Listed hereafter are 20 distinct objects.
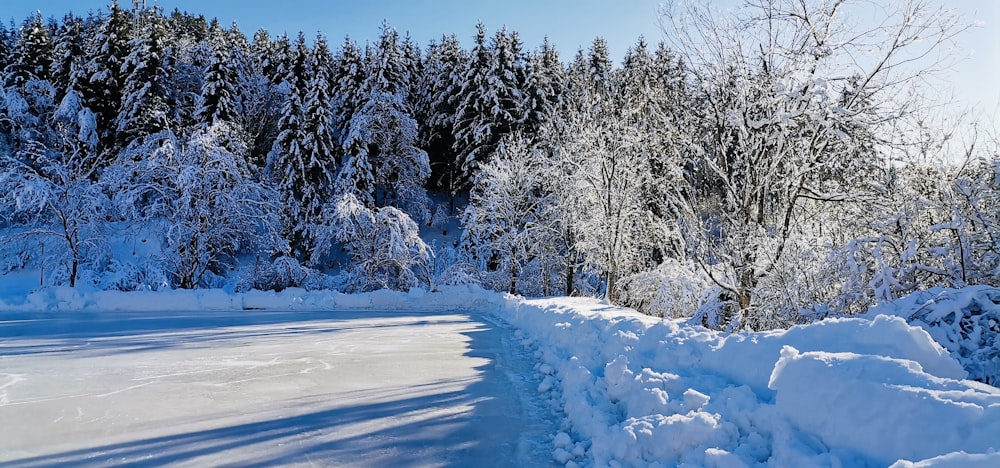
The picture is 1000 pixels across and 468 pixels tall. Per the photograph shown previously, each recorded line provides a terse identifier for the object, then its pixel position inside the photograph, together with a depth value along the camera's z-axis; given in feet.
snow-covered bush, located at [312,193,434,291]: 76.07
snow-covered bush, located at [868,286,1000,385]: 13.21
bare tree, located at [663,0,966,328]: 24.64
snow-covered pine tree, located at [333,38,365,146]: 104.83
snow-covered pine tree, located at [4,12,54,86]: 105.40
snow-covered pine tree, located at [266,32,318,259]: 90.89
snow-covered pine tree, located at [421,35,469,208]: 116.37
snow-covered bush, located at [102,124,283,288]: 70.23
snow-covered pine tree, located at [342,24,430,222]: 100.94
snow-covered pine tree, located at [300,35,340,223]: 92.32
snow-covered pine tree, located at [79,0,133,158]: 97.81
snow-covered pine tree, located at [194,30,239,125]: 92.94
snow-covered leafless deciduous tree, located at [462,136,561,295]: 79.25
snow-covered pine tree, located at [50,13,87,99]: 99.21
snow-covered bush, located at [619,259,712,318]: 43.09
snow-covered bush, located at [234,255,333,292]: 76.84
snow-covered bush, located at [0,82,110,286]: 66.69
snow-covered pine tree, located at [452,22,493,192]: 102.27
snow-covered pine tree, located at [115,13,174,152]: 91.45
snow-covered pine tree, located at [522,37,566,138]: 103.60
